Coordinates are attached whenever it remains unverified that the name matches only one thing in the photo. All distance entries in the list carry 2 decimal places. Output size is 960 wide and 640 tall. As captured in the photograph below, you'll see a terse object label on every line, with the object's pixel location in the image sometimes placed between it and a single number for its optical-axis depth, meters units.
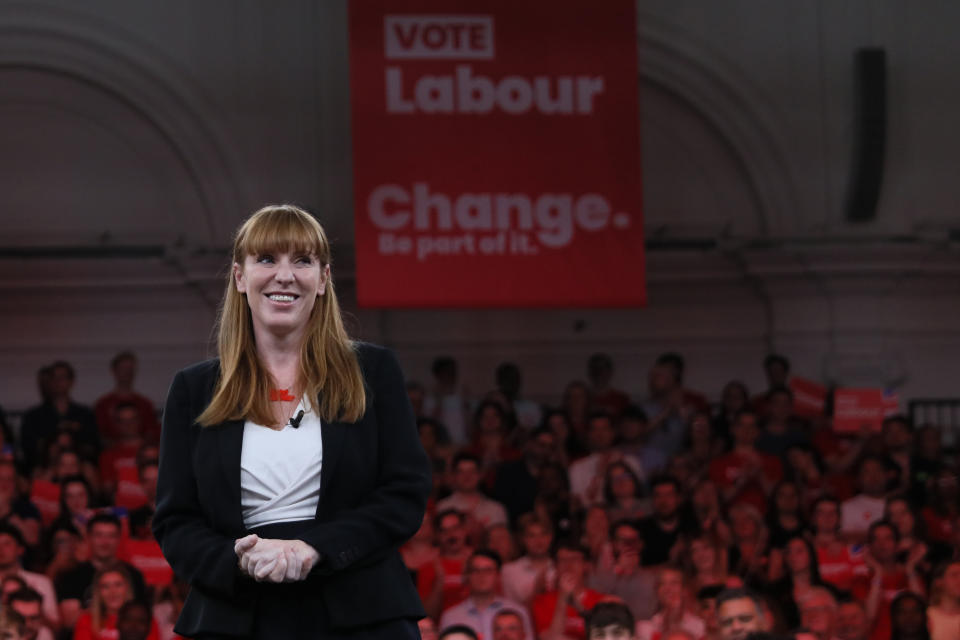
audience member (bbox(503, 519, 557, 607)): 14.23
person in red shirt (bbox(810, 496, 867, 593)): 14.97
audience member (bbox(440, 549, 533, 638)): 13.57
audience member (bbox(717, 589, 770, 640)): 12.77
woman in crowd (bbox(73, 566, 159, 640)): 13.39
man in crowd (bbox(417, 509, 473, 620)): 14.11
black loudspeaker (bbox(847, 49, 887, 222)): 22.43
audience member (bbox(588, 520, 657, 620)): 14.05
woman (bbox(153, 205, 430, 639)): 4.77
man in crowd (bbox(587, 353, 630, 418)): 19.12
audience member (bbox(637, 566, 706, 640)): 13.42
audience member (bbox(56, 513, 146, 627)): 13.87
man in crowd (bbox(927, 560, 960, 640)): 13.96
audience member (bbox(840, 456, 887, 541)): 16.22
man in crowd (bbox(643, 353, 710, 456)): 17.99
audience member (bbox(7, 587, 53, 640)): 13.01
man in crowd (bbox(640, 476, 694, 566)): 14.75
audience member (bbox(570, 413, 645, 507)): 16.13
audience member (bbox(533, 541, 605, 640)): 13.59
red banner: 16.36
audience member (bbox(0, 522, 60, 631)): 13.61
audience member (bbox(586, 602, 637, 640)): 12.37
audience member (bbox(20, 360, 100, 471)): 17.46
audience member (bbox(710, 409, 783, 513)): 16.25
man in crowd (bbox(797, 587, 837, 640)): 13.63
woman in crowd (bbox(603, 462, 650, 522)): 15.38
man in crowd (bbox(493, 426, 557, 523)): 15.94
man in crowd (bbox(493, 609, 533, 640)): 13.14
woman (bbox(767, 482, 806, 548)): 15.18
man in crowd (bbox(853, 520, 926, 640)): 14.66
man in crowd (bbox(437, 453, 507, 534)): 15.49
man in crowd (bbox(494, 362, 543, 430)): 19.10
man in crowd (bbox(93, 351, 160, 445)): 18.36
